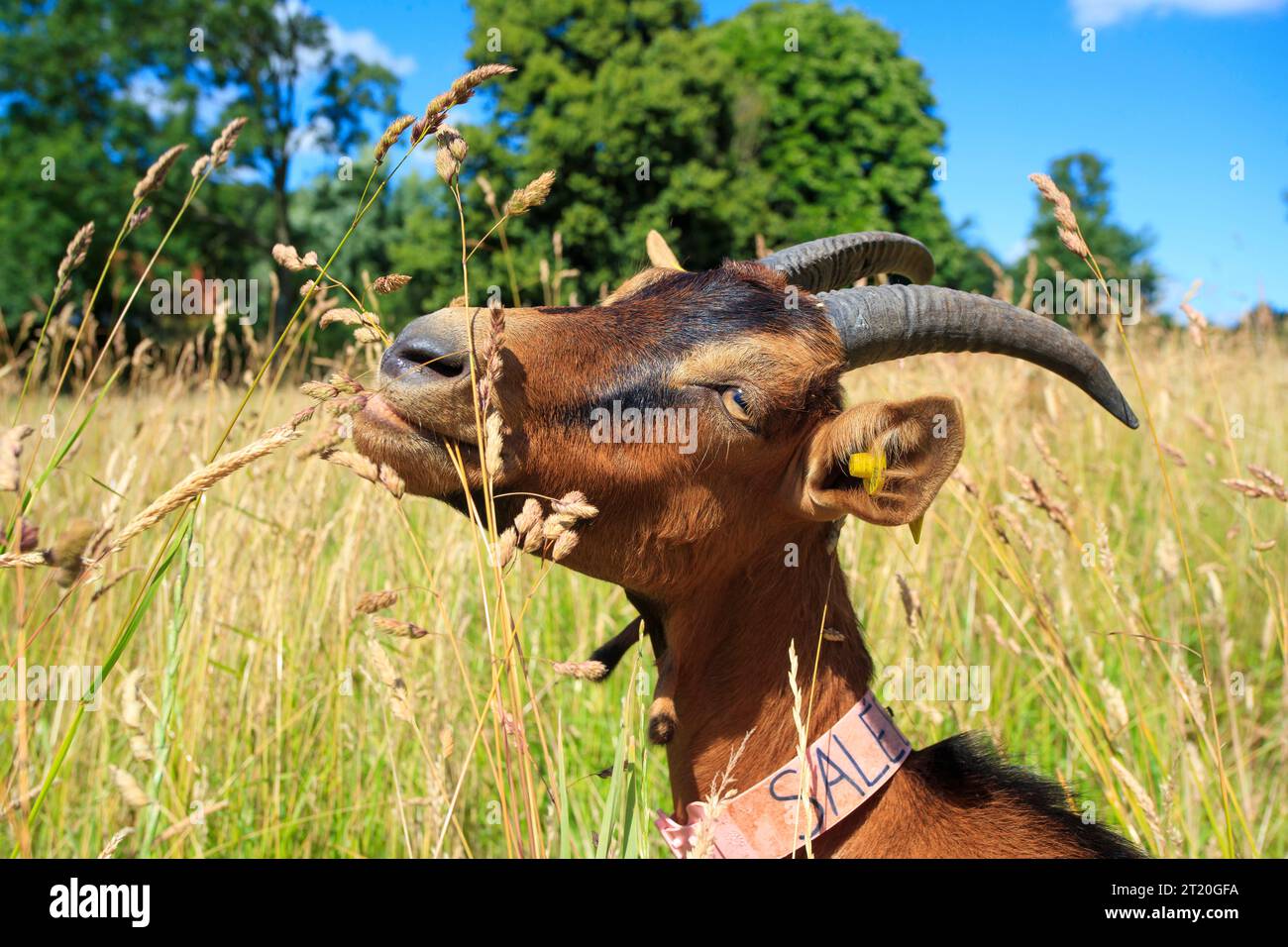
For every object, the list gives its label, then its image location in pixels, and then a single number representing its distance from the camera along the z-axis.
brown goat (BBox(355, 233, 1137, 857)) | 0.50
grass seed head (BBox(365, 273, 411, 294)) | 0.44
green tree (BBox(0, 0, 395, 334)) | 21.03
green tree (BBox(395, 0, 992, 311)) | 17.46
